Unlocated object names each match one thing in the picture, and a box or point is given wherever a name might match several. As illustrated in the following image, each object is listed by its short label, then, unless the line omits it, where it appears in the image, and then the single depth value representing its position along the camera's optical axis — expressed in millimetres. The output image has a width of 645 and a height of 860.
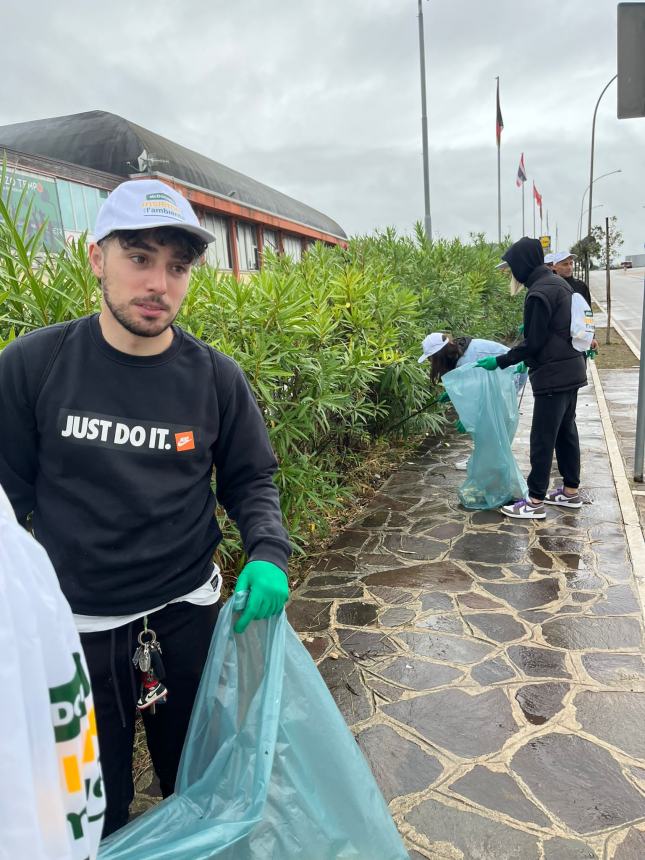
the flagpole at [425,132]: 14782
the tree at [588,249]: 20769
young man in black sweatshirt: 1424
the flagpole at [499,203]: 27375
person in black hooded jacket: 4469
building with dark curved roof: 10289
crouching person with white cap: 5613
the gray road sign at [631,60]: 4535
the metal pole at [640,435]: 5152
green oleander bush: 2326
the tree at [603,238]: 25578
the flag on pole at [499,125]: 26219
